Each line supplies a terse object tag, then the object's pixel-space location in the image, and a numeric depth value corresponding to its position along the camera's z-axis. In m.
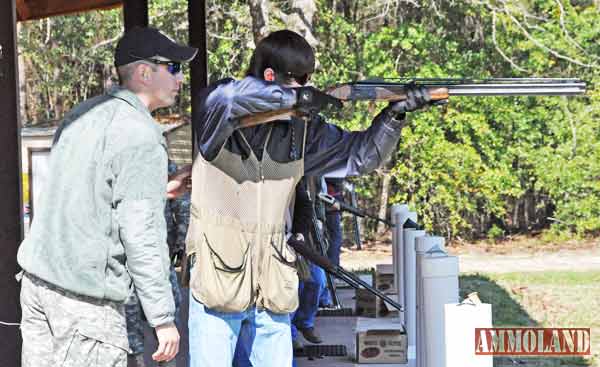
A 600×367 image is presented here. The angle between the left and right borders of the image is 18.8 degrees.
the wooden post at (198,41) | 15.07
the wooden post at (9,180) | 8.02
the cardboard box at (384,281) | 14.63
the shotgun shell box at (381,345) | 10.77
